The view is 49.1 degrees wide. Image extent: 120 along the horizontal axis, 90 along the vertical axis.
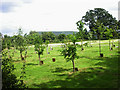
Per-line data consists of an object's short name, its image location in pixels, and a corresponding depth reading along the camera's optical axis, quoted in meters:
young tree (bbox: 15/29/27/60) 28.11
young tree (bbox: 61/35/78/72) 15.65
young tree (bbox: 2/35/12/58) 35.29
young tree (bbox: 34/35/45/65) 21.56
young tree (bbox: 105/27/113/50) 27.29
